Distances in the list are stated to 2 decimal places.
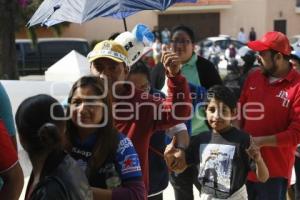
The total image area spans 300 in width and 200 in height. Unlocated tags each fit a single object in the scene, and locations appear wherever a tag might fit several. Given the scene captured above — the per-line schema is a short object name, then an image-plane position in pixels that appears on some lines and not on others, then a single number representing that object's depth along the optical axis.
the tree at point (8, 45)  10.72
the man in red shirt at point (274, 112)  3.74
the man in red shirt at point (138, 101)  2.87
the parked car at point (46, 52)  16.80
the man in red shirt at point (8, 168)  2.51
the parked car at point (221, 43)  24.34
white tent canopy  9.34
